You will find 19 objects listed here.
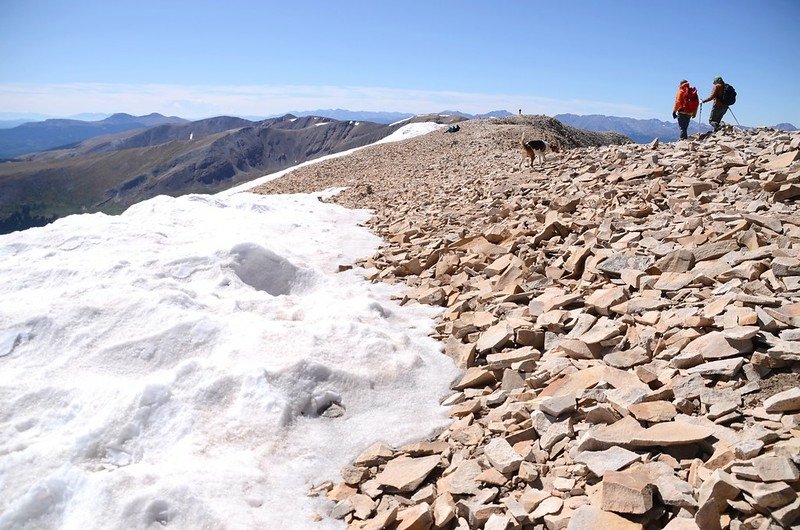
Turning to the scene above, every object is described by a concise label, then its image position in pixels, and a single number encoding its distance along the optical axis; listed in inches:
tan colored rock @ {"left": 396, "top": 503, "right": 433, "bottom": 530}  150.8
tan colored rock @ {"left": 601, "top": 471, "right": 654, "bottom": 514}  127.0
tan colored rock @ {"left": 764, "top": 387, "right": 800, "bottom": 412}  139.9
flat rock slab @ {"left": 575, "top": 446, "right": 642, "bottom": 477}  144.3
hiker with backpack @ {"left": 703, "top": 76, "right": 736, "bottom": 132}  643.5
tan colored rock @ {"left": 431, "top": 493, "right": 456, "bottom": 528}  150.9
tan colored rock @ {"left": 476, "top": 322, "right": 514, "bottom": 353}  246.2
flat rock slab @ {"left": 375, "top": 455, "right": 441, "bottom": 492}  171.6
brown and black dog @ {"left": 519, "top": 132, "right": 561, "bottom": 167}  629.9
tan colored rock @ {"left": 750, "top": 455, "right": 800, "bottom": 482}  116.1
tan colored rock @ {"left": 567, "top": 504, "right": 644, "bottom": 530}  125.4
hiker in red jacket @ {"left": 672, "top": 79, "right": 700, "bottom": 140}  666.8
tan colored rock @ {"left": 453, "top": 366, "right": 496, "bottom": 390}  229.3
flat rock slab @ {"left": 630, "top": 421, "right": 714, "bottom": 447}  142.9
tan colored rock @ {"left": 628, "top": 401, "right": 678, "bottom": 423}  158.4
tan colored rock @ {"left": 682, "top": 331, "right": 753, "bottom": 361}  173.6
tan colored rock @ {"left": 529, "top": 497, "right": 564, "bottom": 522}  138.6
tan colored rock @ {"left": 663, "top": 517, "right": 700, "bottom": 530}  117.2
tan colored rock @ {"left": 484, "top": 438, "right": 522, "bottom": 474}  161.9
